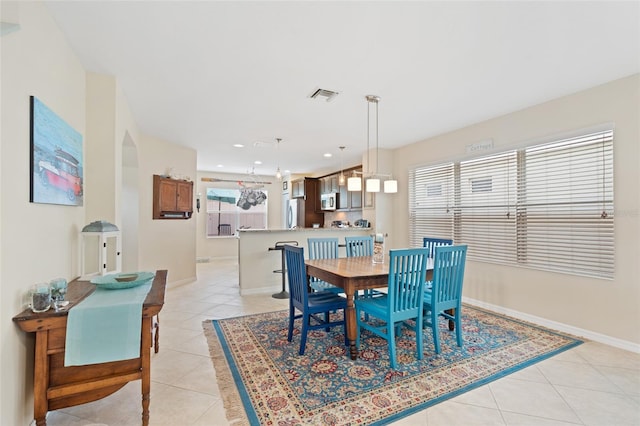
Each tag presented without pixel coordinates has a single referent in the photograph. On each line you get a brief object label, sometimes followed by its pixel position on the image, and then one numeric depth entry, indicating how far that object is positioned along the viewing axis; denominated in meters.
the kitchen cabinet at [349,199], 6.34
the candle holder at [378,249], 3.28
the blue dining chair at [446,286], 2.75
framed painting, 1.76
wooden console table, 1.63
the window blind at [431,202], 4.69
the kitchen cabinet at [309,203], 7.94
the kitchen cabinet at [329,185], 7.20
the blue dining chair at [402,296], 2.48
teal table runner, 1.66
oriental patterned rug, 1.95
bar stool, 4.70
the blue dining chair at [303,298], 2.73
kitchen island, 4.89
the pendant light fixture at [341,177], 5.19
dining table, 2.58
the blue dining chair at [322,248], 3.79
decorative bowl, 2.10
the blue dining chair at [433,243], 3.69
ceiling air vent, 3.14
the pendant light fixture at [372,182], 3.54
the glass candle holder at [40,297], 1.67
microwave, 7.14
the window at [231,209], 8.82
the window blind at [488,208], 3.81
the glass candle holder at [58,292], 1.75
